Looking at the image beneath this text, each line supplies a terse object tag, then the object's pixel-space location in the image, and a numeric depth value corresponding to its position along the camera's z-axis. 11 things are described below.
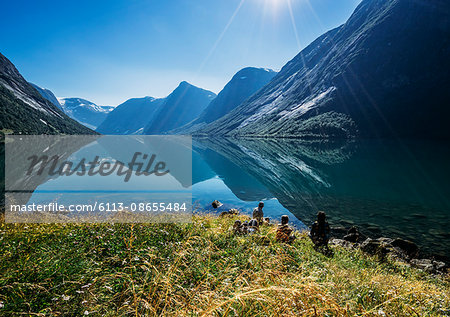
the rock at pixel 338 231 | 18.75
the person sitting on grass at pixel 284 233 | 10.91
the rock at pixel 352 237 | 16.69
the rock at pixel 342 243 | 15.05
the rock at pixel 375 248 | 13.58
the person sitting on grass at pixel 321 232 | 12.47
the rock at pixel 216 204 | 26.55
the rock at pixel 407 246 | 15.24
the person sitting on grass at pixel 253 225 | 11.46
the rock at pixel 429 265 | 12.69
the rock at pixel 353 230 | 17.62
